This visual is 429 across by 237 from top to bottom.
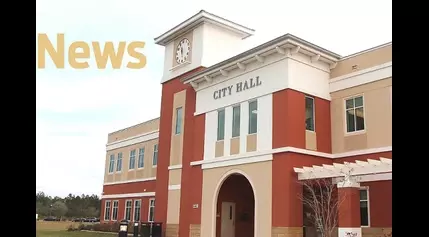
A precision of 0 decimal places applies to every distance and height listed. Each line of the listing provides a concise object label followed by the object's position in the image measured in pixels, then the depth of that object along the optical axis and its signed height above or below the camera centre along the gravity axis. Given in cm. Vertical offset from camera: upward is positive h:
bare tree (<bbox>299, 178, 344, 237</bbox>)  1299 +25
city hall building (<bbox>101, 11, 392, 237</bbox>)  1324 +247
